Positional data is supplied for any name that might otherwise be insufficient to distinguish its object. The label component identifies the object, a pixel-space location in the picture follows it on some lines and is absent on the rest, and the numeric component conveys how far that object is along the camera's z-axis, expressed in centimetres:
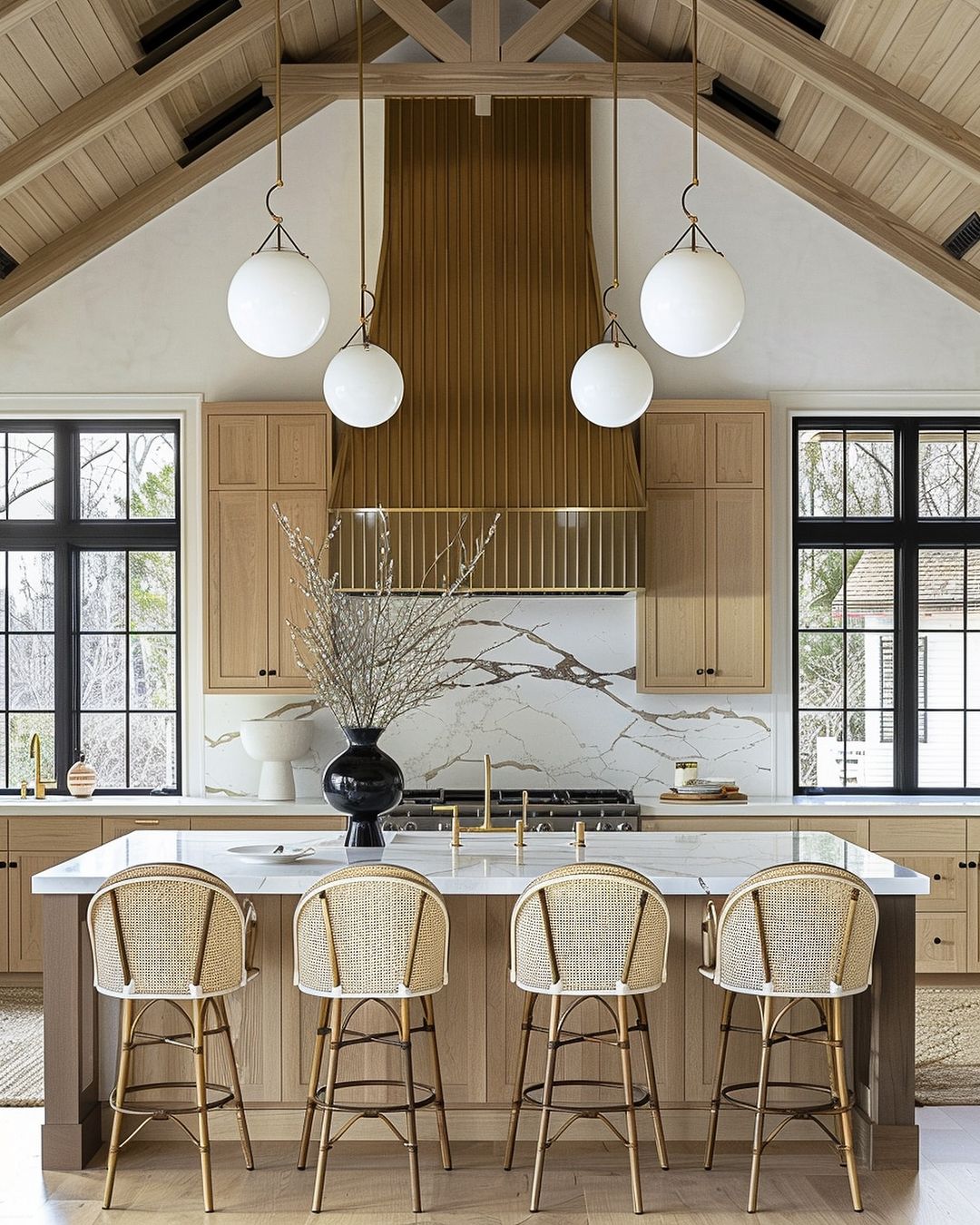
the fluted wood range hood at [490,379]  546
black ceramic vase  379
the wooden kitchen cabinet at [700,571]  566
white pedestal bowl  562
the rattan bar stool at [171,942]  319
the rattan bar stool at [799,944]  321
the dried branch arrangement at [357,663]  387
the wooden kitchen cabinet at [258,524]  562
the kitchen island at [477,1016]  351
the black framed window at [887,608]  610
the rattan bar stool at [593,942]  320
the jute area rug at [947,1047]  418
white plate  362
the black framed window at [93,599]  606
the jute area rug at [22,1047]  416
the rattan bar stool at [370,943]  319
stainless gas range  518
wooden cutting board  561
